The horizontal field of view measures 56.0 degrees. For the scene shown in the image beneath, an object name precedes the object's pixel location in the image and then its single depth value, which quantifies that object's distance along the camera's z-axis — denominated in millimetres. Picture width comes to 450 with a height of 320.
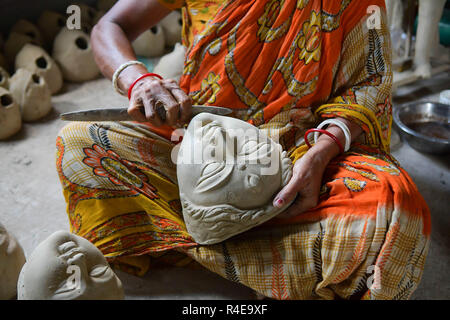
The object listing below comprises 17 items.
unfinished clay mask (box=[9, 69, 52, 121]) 3062
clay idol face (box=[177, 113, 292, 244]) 1488
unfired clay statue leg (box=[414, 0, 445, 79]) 3182
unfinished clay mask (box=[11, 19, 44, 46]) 3618
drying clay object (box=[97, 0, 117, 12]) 3988
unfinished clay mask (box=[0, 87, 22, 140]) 2828
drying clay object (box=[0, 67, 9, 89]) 3114
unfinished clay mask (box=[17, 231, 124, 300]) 1340
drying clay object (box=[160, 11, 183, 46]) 4109
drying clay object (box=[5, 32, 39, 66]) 3543
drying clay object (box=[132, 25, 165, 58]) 3912
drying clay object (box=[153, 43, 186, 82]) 3246
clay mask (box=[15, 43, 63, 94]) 3377
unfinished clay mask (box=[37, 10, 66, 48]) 3779
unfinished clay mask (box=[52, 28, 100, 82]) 3578
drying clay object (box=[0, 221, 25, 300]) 1714
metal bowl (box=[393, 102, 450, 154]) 2702
